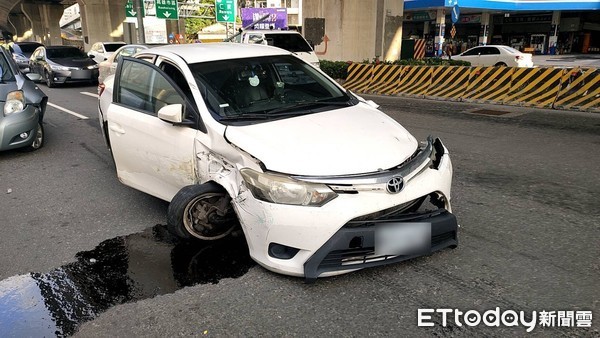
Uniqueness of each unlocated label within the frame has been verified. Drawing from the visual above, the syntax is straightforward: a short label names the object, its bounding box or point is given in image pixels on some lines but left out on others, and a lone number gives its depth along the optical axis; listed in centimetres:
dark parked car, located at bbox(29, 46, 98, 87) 1756
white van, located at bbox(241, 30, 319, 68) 1608
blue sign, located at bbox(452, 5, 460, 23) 1798
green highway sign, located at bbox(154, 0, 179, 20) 2756
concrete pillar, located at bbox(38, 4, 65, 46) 5425
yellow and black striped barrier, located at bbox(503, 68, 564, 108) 1128
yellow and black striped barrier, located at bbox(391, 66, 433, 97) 1402
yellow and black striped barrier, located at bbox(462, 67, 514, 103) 1221
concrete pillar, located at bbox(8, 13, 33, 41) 7171
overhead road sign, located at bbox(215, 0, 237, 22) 3069
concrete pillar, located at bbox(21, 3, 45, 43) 5567
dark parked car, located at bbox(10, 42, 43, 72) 2186
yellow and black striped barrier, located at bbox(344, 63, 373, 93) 1591
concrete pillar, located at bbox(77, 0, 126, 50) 3378
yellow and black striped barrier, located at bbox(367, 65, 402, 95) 1493
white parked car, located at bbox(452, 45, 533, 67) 2088
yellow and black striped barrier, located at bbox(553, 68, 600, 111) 1060
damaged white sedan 317
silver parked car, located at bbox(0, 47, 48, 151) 700
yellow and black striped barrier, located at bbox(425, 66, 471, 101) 1304
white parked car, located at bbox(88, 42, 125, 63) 2042
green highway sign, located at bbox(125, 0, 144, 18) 2905
